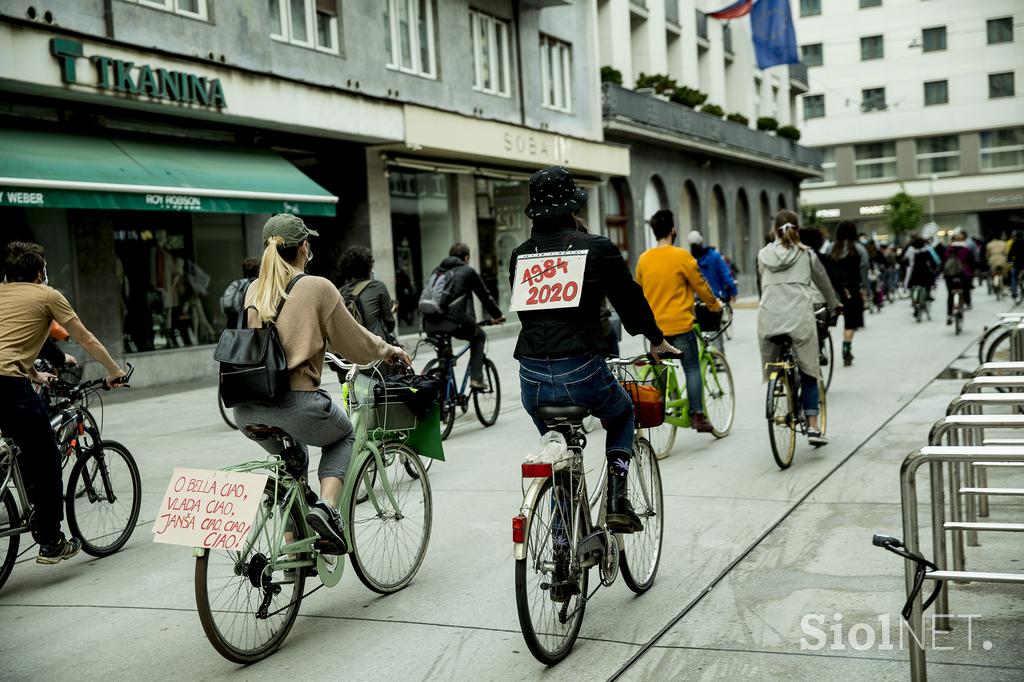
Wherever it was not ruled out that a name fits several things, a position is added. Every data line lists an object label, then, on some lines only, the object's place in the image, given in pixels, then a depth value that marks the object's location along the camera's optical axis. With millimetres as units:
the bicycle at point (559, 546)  3920
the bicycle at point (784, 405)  7547
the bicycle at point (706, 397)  8344
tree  56750
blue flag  28234
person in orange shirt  8406
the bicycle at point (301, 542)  4219
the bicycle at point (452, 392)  9977
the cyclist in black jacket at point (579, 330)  4320
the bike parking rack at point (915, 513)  3217
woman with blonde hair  4438
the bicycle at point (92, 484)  5922
